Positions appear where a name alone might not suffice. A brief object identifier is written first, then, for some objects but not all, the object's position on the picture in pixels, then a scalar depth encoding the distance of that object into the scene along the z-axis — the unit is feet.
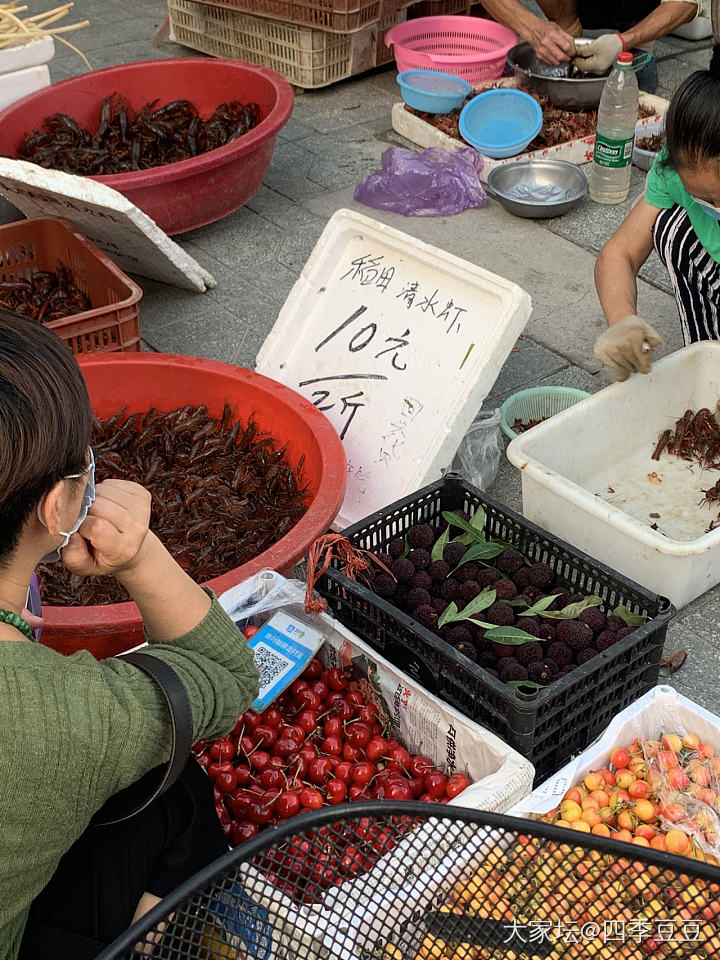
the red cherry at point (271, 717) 8.10
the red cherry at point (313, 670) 8.52
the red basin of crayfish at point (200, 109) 14.65
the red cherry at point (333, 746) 7.87
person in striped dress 8.97
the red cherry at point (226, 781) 7.66
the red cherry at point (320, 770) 7.67
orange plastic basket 11.87
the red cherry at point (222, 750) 7.88
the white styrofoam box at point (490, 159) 17.40
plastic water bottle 16.33
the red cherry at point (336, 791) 7.50
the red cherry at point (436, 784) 7.48
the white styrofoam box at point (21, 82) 16.07
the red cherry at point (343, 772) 7.65
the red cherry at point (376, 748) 7.80
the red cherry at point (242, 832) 7.23
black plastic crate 7.27
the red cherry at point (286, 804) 7.36
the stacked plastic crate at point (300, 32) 19.39
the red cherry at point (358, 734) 7.92
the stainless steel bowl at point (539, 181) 16.56
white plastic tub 8.96
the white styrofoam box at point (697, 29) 23.15
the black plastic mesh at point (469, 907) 4.39
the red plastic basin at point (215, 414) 8.04
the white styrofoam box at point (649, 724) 7.45
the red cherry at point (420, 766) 7.71
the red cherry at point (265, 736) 7.94
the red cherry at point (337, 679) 8.34
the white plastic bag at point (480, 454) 11.35
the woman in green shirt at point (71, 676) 4.72
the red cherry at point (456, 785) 7.39
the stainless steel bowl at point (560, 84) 18.48
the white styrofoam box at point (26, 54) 15.61
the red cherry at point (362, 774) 7.59
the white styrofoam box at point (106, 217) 12.19
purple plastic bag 16.97
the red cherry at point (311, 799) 7.41
